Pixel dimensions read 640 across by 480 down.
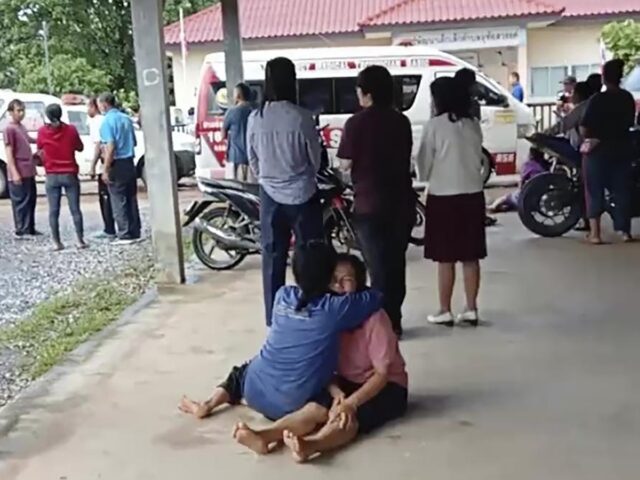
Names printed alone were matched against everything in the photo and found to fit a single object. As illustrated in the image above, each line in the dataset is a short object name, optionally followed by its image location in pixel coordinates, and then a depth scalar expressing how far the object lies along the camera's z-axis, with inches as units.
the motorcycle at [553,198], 384.8
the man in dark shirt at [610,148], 350.9
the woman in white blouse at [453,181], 238.7
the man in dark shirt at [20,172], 475.5
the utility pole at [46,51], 1114.1
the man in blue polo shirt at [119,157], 424.8
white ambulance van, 580.7
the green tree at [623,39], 860.6
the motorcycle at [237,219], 328.8
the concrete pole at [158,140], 319.0
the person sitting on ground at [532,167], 410.3
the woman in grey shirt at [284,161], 235.3
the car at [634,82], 514.6
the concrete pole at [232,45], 502.0
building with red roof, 928.3
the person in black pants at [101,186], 441.7
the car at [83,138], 675.4
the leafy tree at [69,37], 1191.6
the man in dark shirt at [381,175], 228.5
